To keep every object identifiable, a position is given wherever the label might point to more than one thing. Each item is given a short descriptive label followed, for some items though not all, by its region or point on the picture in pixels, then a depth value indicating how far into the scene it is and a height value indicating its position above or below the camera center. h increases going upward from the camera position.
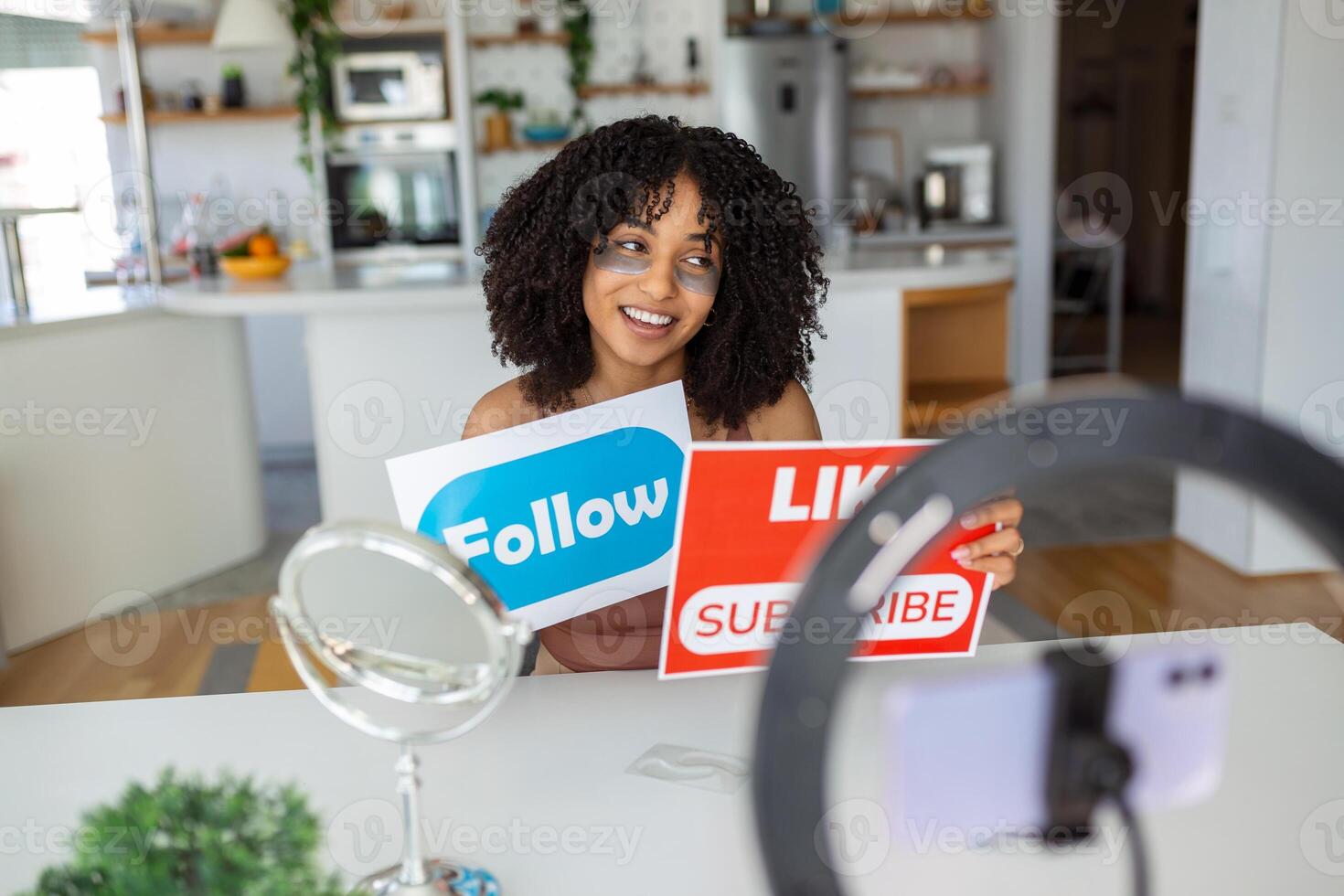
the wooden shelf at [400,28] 4.91 +0.85
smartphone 0.39 -0.18
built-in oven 5.00 +0.15
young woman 1.32 -0.09
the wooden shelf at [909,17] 5.21 +0.90
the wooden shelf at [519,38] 4.91 +0.79
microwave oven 4.92 +0.60
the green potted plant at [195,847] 0.50 -0.27
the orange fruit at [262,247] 3.58 -0.05
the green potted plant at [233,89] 5.11 +0.64
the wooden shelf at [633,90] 5.03 +0.58
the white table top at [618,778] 0.73 -0.41
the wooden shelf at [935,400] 3.33 -0.56
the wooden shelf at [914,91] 5.36 +0.57
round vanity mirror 0.54 -0.24
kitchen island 2.97 -0.34
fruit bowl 3.55 -0.10
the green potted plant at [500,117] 4.98 +0.47
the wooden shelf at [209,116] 4.99 +0.51
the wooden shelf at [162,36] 5.04 +0.88
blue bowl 5.01 +0.39
